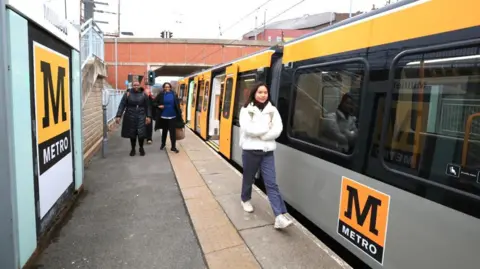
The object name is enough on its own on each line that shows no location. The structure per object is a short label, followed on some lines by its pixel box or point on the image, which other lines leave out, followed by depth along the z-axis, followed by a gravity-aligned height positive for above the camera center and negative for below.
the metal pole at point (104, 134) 6.85 -0.90
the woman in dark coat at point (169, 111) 7.59 -0.39
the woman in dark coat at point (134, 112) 6.80 -0.41
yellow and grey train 1.97 -0.24
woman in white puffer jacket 3.47 -0.43
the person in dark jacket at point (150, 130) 7.96 -0.96
